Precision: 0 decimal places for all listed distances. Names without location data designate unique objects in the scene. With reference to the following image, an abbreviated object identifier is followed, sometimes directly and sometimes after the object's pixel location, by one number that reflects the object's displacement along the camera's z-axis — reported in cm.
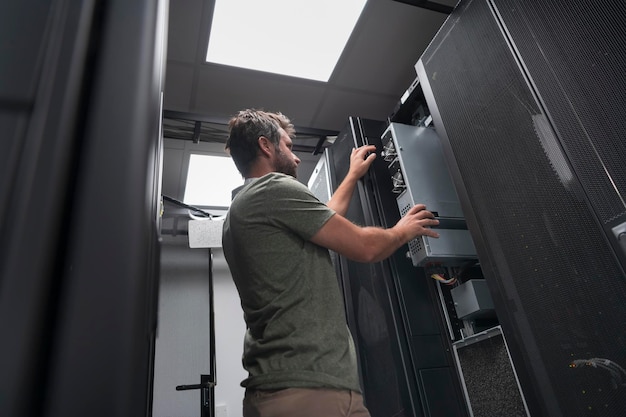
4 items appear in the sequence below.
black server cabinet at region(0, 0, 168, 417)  16
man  75
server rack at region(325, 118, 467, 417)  115
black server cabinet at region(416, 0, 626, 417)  67
